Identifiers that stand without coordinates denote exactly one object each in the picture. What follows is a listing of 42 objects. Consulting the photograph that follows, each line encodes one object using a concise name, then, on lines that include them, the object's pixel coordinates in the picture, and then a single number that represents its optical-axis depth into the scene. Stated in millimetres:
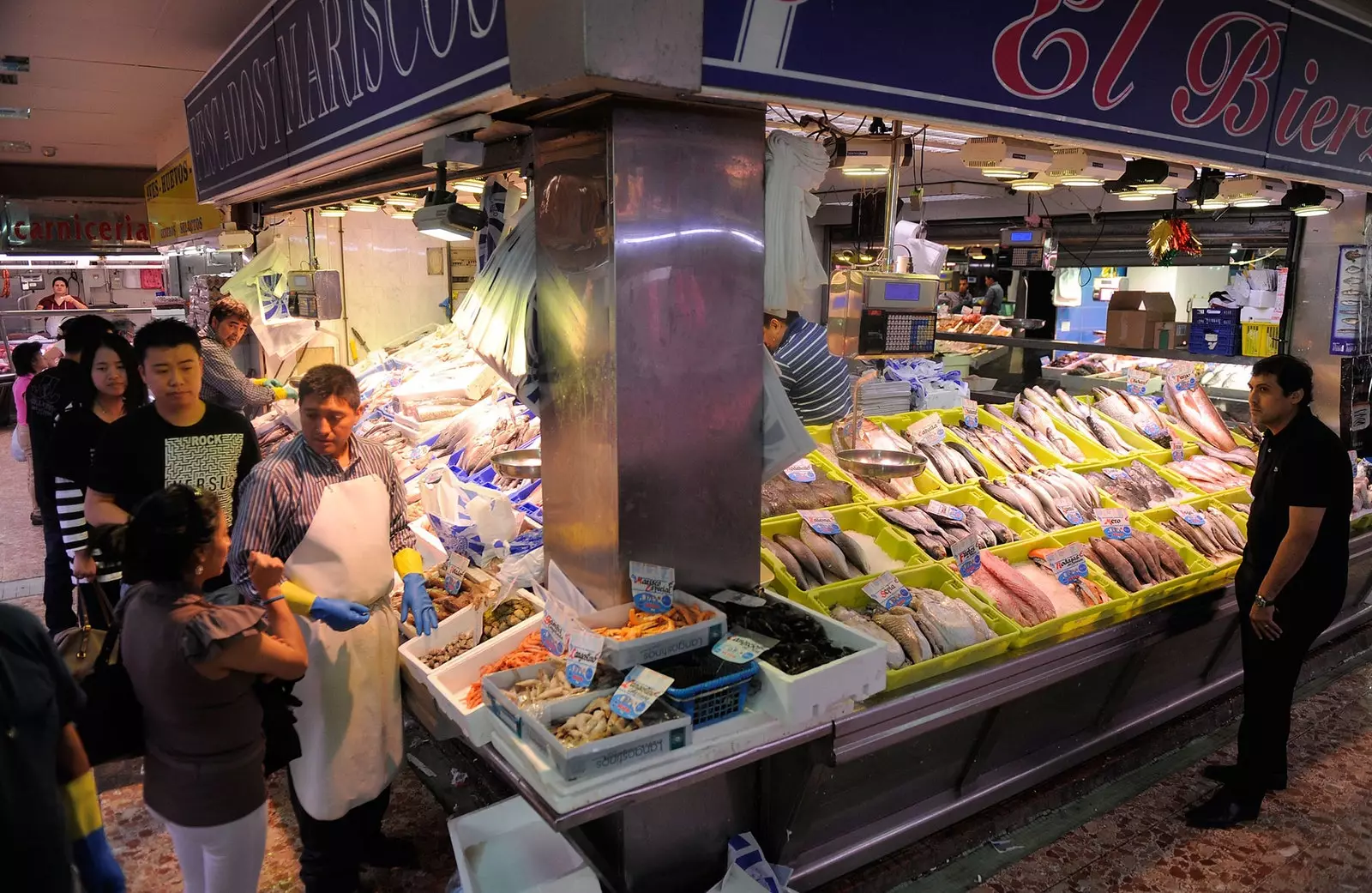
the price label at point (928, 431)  5246
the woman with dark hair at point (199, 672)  2336
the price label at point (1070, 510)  4680
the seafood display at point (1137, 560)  4219
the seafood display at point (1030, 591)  3766
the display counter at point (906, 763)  2945
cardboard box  7133
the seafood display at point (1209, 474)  5434
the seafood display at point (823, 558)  3791
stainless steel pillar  2783
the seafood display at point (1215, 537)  4656
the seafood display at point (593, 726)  2449
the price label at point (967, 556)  3895
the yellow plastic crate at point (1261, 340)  6457
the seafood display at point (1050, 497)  4684
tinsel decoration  6289
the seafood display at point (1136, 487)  5004
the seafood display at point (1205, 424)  5867
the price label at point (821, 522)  4031
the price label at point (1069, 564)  4016
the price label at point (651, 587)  2941
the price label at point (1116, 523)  4398
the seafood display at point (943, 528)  4188
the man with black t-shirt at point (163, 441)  3633
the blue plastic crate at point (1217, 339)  6578
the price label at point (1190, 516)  4766
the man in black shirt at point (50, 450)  4730
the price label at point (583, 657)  2580
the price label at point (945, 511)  4434
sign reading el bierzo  2703
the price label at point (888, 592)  3531
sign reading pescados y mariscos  2844
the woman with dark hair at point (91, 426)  4492
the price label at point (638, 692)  2467
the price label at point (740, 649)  2676
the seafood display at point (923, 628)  3311
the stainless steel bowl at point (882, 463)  4012
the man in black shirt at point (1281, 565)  3803
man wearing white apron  3059
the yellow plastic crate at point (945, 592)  3217
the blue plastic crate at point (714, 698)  2611
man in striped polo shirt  4406
